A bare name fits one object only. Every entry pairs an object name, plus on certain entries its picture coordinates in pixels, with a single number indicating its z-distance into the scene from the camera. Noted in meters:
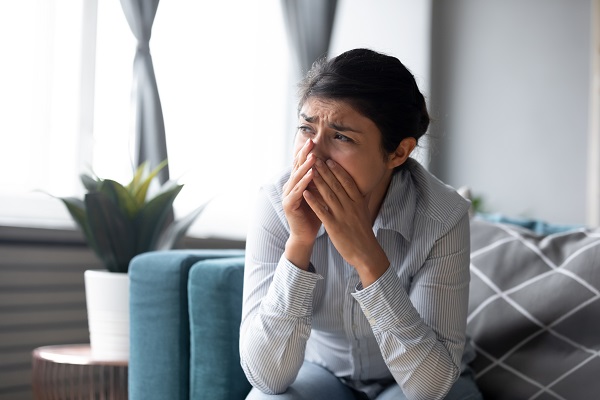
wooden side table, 1.76
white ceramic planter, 1.87
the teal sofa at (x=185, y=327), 1.58
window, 2.57
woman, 1.34
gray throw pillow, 1.63
